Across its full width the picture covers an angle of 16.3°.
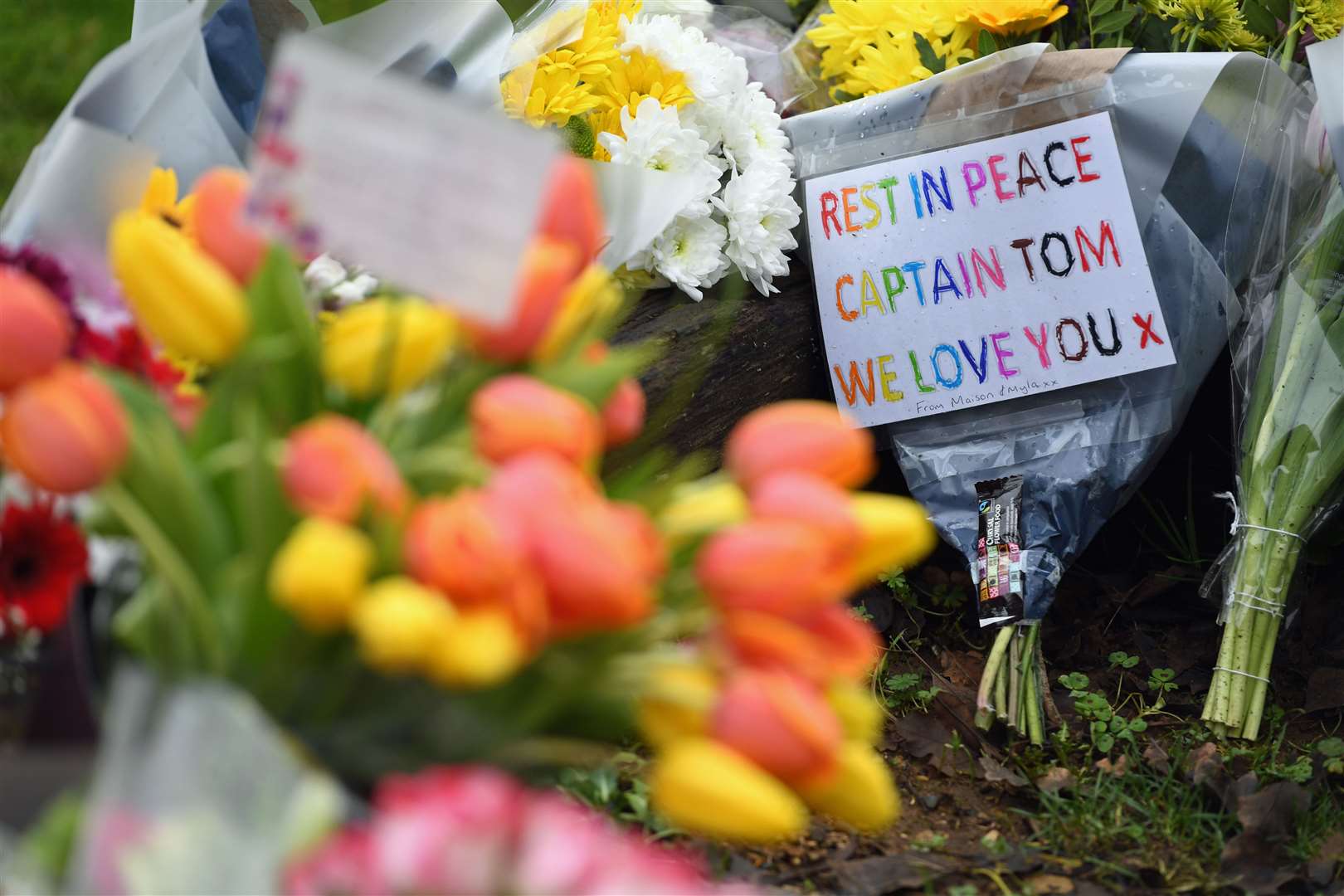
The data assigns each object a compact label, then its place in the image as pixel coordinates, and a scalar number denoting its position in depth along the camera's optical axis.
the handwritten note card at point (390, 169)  2.07
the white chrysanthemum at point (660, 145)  2.99
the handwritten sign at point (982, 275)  3.01
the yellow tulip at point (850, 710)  2.14
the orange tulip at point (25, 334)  1.91
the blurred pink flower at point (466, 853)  1.65
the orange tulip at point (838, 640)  2.06
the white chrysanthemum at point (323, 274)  2.69
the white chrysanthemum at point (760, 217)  3.03
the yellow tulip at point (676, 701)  1.98
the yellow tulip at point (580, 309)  2.33
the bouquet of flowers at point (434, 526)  1.79
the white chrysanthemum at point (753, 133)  3.05
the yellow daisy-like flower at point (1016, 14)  3.05
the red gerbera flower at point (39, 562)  2.24
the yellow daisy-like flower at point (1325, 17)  2.99
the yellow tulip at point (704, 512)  2.13
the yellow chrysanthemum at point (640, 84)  3.02
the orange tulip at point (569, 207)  2.25
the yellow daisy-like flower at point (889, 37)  3.08
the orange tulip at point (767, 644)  1.95
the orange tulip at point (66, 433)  1.87
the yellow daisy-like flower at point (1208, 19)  3.02
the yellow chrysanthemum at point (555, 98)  2.98
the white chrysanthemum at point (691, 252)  3.01
